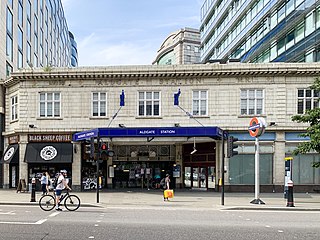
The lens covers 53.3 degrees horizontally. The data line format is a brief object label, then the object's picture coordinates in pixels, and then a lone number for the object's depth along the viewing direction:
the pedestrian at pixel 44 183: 18.53
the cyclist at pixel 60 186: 12.75
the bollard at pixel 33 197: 15.32
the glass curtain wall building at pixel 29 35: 28.65
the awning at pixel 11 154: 21.86
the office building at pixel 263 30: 30.83
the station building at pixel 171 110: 21.01
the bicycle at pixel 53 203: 12.88
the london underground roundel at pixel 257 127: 15.75
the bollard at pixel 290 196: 14.40
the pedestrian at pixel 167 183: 16.67
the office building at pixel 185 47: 87.19
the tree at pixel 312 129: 15.40
